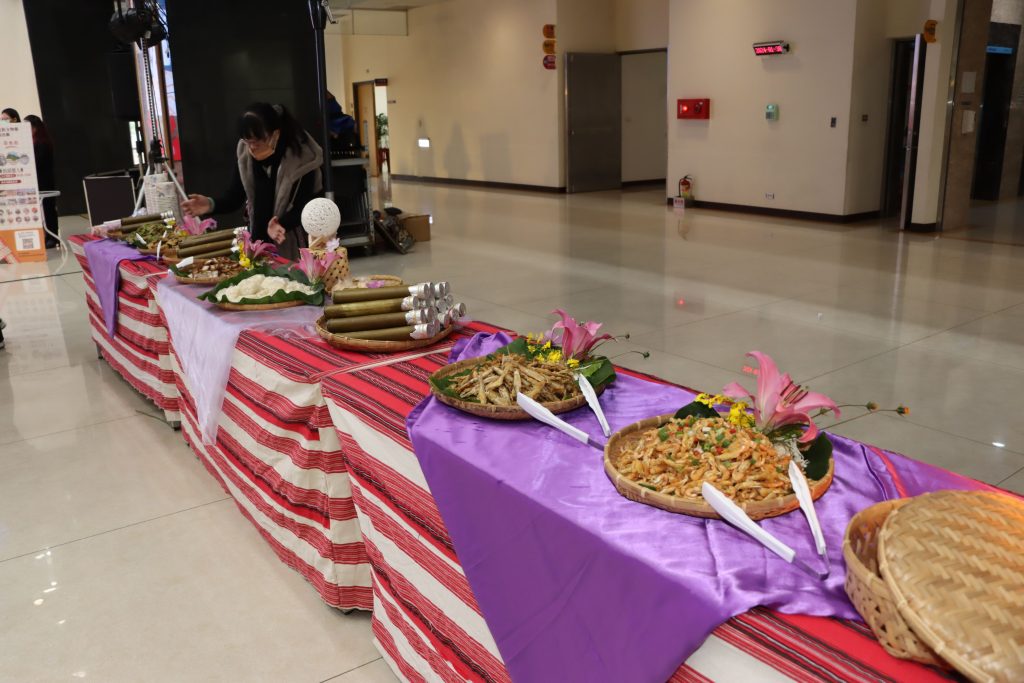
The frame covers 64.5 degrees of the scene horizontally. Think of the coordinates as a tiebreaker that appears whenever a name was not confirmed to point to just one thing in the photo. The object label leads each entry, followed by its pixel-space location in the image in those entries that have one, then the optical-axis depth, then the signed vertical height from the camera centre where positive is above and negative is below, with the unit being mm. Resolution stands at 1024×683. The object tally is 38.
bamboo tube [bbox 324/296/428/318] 2443 -486
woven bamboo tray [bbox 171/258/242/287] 3291 -533
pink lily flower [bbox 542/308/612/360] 1950 -468
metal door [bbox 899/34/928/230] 9055 -4
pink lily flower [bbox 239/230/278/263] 3449 -422
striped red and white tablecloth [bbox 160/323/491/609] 2346 -944
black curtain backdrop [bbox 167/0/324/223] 8430 +807
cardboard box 9656 -986
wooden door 20188 +712
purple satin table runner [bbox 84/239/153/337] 4148 -603
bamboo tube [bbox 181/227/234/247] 3689 -403
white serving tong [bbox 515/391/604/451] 1654 -573
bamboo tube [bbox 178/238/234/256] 3648 -439
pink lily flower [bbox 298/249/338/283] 3068 -443
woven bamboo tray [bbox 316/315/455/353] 2420 -589
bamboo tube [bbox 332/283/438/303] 2465 -448
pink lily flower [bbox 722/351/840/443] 1458 -473
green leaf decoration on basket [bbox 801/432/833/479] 1441 -573
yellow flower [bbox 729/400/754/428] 1510 -514
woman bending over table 4000 -135
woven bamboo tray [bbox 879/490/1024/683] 926 -537
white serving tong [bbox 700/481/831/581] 1205 -592
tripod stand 5457 +40
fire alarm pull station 11508 +369
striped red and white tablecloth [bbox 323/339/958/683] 1773 -925
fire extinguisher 11961 -743
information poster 8789 -590
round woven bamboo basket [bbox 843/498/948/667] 1011 -594
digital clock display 10180 +1049
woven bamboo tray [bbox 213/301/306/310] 2918 -562
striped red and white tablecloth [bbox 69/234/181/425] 3816 -930
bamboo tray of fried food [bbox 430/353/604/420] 1774 -547
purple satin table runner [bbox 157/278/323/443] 2773 -662
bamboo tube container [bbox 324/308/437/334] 2429 -524
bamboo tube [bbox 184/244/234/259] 3584 -463
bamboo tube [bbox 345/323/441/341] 2414 -556
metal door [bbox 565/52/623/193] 14141 +272
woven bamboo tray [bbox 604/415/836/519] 1315 -591
